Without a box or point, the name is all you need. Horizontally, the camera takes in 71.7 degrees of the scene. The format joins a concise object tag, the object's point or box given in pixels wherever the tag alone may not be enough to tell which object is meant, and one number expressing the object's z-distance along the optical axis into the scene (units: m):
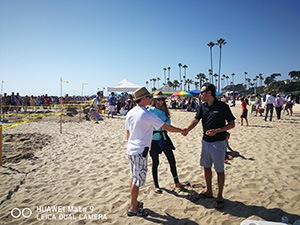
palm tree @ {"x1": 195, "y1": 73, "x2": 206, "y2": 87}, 99.47
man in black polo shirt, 3.11
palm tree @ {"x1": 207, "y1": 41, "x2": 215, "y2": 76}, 66.31
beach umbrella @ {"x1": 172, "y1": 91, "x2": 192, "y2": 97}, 22.86
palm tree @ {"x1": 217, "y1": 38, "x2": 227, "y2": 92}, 60.81
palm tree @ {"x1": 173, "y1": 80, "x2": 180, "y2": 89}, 113.28
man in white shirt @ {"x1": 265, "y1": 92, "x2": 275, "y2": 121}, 12.45
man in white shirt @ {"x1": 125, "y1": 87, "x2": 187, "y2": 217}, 2.84
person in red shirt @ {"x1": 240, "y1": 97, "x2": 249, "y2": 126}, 10.89
